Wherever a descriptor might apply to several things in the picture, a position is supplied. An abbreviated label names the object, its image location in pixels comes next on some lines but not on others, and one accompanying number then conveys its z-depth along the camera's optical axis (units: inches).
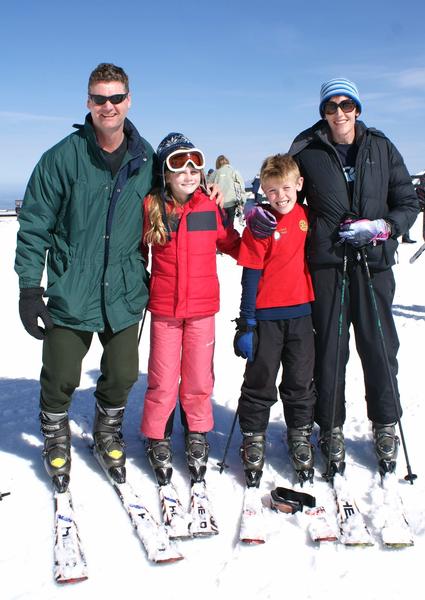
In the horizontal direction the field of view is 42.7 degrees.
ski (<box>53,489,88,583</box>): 107.9
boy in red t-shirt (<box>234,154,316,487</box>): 135.5
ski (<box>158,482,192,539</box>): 121.0
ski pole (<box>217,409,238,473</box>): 147.9
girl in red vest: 134.9
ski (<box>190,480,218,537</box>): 121.5
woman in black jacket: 131.9
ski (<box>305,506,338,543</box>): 116.7
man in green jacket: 127.6
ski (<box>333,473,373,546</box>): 115.3
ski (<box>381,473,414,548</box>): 113.9
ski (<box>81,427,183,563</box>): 113.6
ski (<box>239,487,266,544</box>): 118.1
